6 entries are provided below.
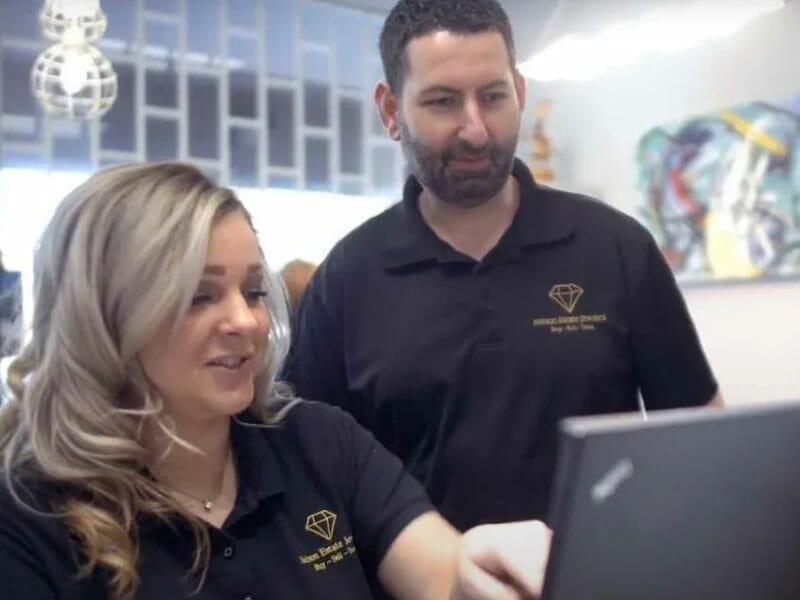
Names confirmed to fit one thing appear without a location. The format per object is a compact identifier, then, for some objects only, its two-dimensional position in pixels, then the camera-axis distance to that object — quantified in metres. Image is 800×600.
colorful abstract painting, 2.78
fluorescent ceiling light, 2.79
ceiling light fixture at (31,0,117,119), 2.60
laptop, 0.57
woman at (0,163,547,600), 1.01
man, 1.42
